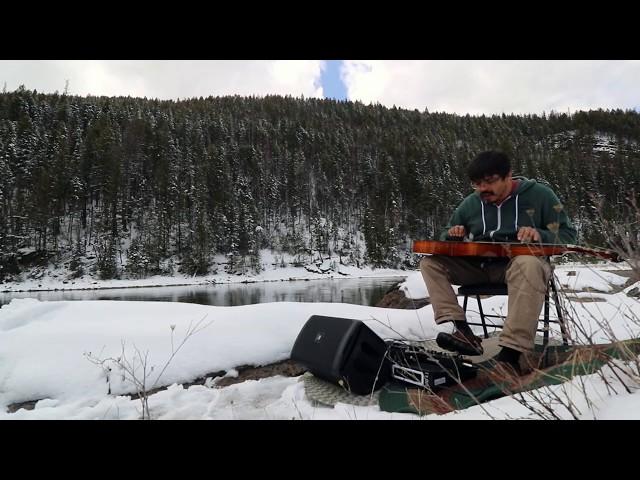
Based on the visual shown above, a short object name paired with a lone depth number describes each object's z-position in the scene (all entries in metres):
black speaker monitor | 2.07
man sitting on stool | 2.07
